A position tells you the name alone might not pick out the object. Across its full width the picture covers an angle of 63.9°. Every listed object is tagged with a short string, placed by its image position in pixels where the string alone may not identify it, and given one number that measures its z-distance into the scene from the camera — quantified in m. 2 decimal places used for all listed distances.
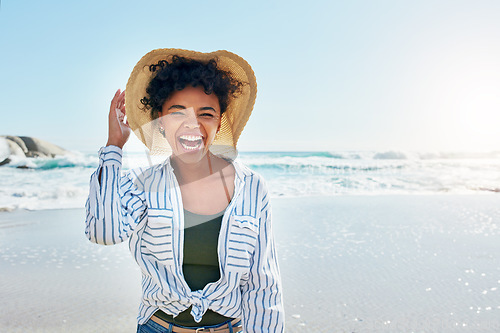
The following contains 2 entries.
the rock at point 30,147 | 11.88
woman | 1.01
